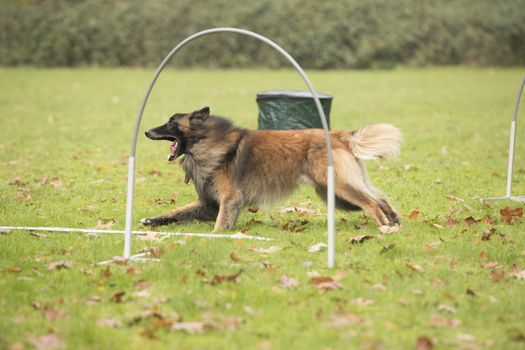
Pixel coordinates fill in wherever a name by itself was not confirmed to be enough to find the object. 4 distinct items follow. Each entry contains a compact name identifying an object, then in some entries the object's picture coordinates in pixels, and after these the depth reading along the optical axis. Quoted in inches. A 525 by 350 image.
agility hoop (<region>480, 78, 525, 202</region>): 649.6
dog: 547.8
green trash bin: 799.7
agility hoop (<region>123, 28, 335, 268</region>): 436.1
